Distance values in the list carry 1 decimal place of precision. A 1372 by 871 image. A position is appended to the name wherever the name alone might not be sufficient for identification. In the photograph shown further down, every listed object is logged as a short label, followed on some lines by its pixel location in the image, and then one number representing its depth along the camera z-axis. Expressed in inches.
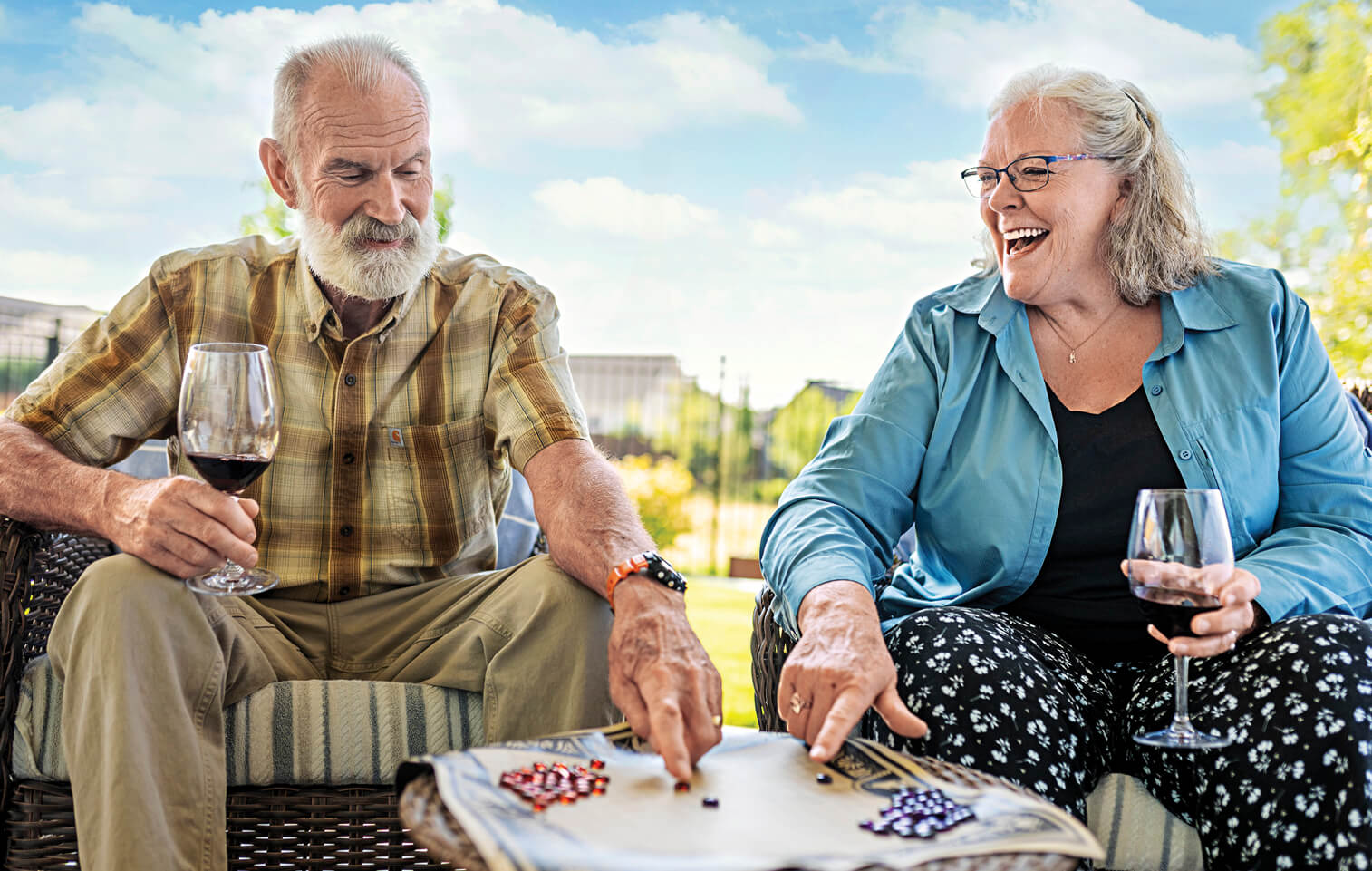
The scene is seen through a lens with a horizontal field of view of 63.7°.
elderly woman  55.3
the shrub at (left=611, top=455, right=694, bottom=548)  357.4
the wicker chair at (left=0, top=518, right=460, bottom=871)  62.7
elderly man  59.0
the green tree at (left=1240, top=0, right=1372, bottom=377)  299.1
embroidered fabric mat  33.0
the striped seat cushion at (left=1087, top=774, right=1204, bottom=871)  56.7
